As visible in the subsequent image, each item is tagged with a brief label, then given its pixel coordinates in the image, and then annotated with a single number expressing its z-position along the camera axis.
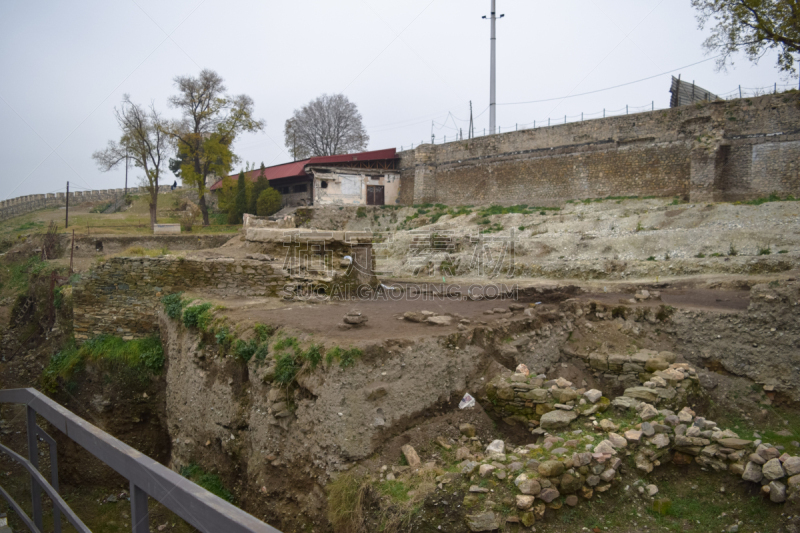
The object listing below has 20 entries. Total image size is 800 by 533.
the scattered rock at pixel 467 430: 6.03
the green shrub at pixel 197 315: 7.69
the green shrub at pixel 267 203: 30.05
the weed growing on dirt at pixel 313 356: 5.83
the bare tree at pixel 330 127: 43.00
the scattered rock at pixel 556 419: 5.95
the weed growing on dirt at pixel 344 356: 5.69
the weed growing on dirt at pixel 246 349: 6.65
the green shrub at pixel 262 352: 6.47
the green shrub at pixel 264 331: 6.71
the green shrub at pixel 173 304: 8.46
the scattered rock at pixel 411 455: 5.36
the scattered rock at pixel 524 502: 4.61
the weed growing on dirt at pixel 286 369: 6.02
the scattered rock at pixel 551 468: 4.84
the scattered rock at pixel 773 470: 4.92
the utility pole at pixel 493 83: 30.44
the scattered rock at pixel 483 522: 4.50
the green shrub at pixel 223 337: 7.05
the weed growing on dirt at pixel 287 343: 6.29
